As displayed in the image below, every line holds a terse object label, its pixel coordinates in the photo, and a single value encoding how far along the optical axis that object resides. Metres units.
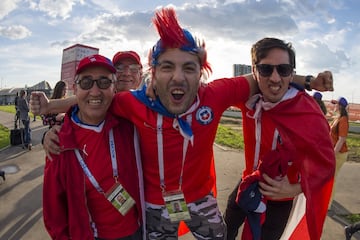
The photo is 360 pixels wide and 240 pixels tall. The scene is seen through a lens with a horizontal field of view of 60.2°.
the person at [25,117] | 10.35
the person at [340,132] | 5.72
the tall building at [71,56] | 18.70
